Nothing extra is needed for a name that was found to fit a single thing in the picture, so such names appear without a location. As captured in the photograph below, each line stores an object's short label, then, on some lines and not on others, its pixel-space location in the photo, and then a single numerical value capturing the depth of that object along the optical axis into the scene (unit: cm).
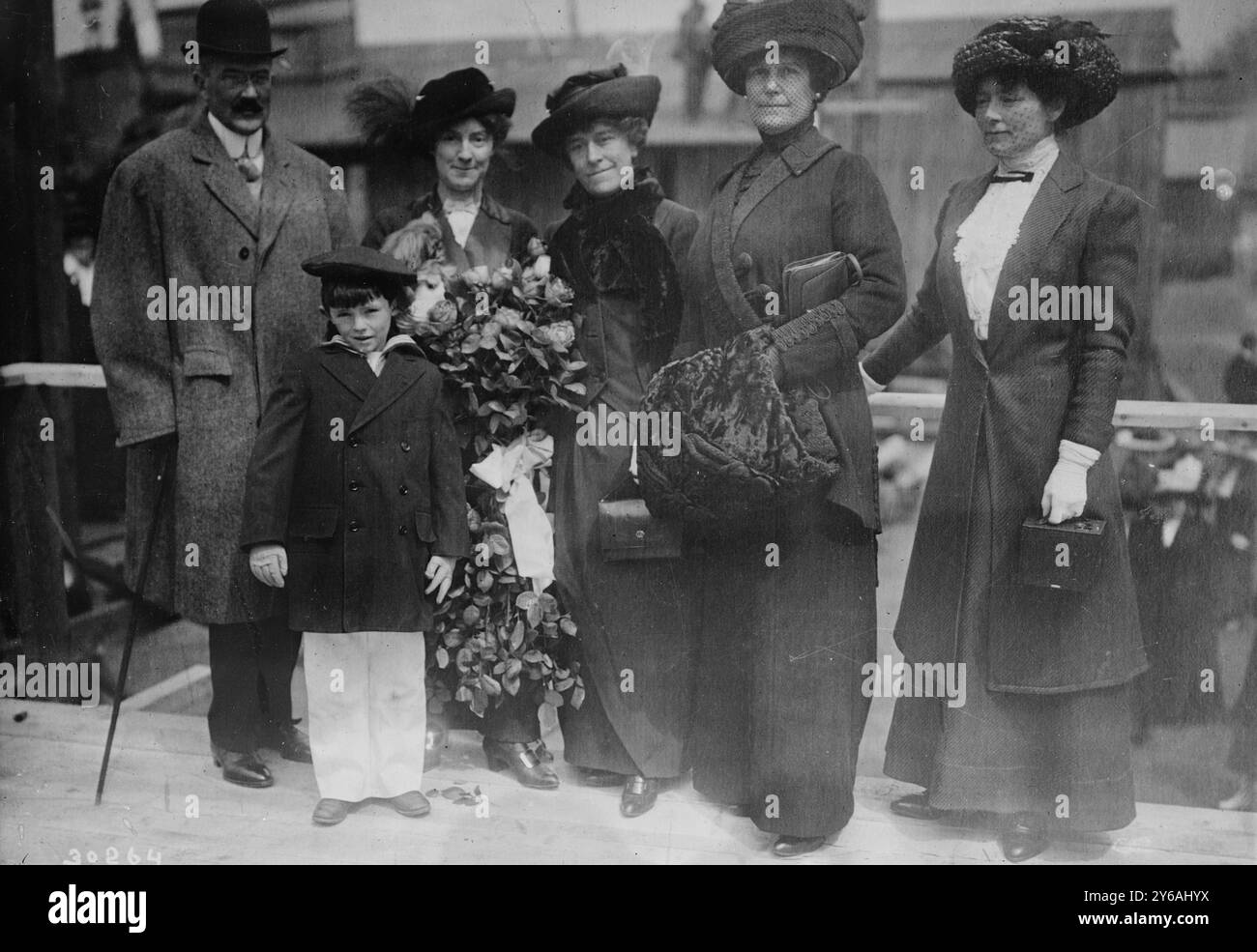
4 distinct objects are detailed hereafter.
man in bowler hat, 410
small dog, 401
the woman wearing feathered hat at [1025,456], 367
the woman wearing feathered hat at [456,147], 403
